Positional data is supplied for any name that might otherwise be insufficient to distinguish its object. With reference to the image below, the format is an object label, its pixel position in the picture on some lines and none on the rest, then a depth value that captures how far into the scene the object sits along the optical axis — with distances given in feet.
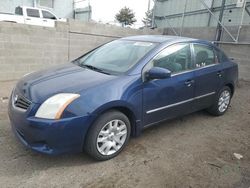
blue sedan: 8.07
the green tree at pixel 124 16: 112.37
